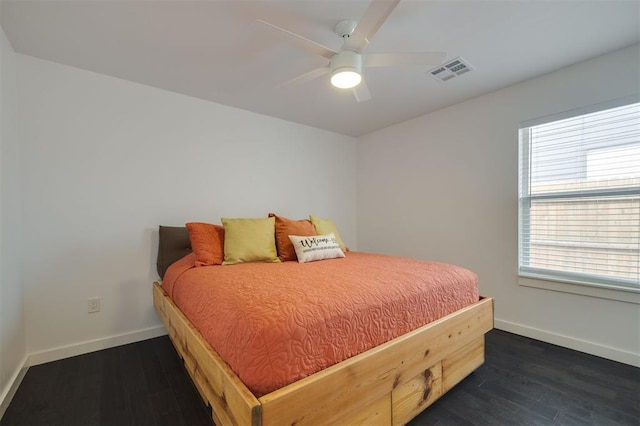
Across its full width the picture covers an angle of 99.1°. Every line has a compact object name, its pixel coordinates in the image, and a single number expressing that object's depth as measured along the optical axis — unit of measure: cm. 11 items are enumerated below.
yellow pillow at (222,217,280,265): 223
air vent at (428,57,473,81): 219
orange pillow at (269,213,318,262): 246
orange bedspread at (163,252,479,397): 100
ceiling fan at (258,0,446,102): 151
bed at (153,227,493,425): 94
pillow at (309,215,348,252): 281
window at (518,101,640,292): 204
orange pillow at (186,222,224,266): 214
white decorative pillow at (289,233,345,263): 233
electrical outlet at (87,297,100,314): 221
